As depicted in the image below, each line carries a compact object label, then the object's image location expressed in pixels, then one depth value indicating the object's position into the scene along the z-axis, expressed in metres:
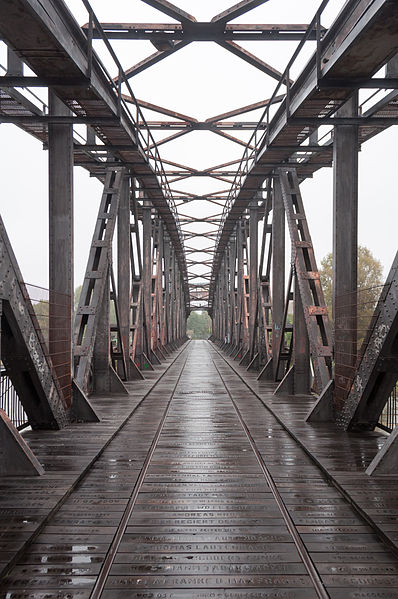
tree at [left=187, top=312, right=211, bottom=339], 125.56
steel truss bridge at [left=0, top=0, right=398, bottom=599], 3.86
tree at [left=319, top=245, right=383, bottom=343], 53.38
